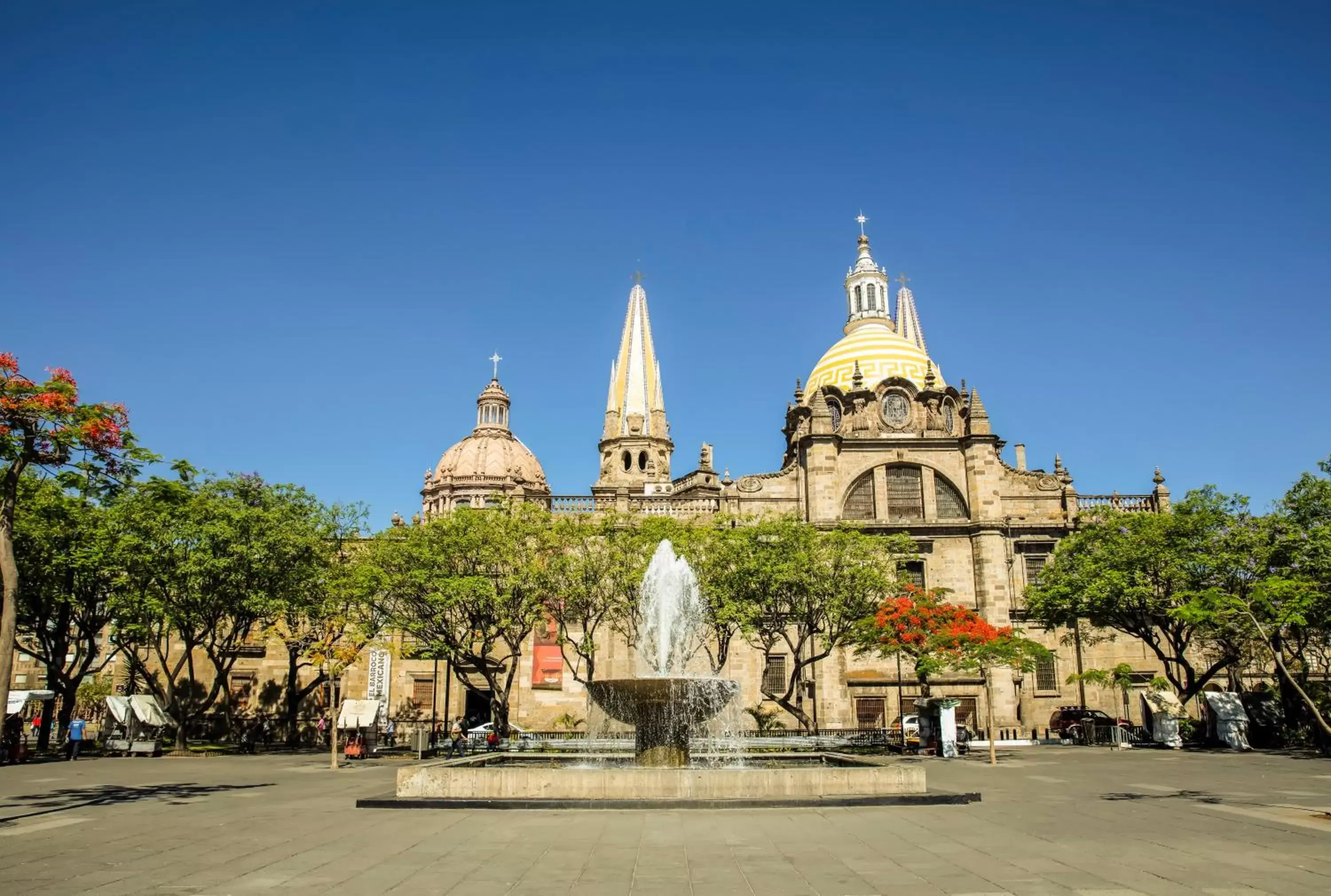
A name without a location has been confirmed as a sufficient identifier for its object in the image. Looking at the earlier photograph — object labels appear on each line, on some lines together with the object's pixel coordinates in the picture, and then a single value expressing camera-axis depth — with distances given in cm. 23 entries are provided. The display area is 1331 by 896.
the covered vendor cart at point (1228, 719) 3169
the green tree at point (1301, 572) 2981
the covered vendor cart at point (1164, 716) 3375
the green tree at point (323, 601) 3300
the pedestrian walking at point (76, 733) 2772
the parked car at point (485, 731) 3384
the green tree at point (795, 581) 3347
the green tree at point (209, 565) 3053
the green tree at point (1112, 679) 3428
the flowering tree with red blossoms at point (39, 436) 1382
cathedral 4116
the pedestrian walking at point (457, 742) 2993
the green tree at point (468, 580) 3188
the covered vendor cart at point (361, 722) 3247
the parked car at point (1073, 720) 3797
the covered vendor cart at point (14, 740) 2694
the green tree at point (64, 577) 2938
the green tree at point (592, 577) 3328
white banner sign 4303
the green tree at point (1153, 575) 3359
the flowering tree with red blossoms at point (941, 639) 3095
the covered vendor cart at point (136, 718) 3300
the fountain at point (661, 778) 1488
